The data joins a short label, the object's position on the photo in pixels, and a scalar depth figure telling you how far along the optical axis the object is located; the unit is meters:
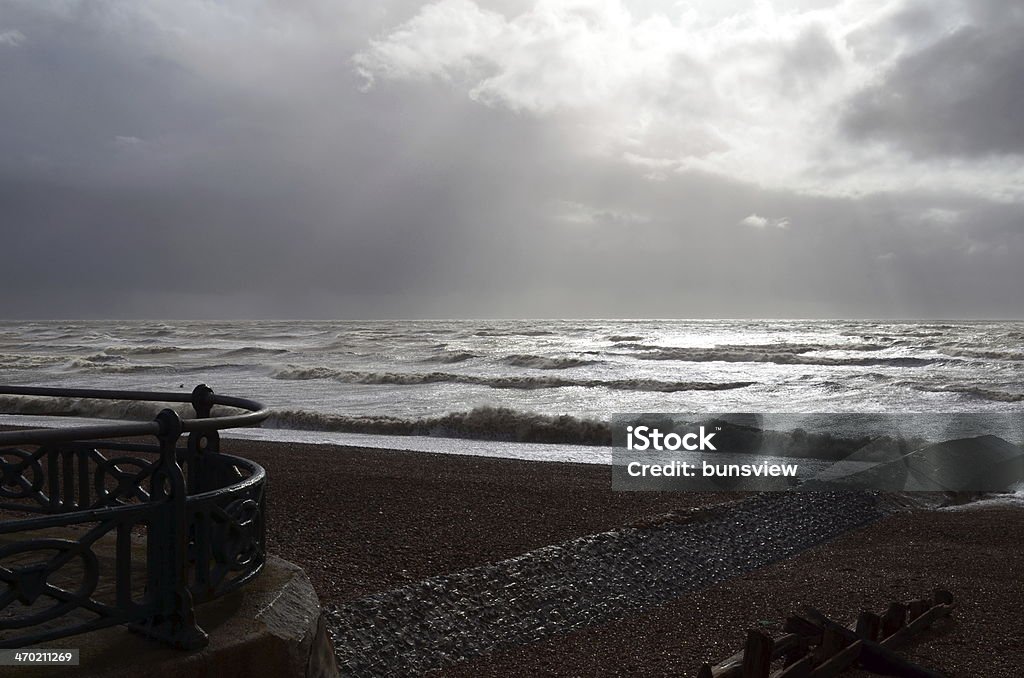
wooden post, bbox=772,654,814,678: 4.67
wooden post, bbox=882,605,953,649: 5.70
